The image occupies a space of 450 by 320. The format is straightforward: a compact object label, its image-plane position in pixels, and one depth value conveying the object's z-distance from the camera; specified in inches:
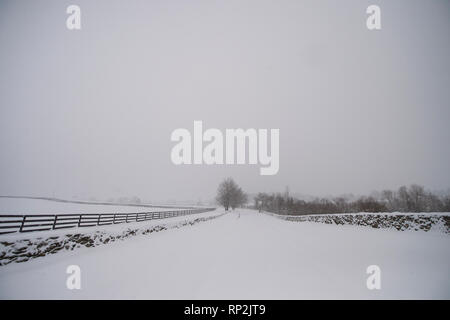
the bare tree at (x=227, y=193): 2615.2
